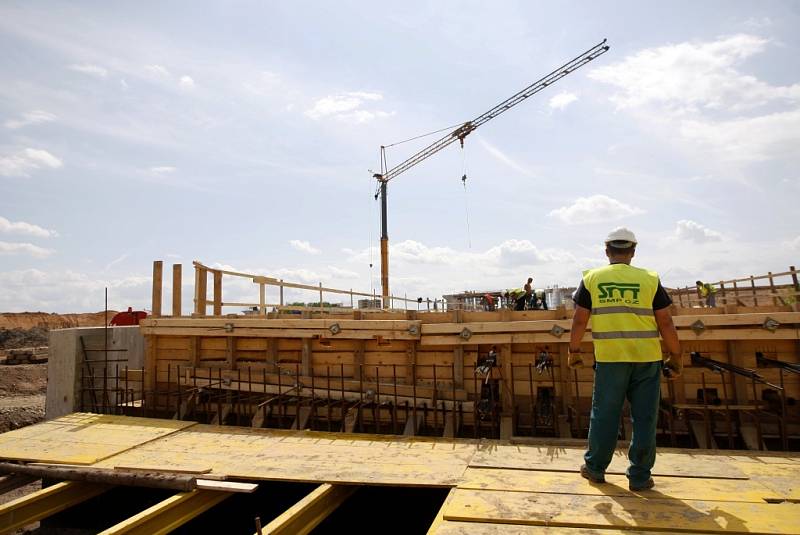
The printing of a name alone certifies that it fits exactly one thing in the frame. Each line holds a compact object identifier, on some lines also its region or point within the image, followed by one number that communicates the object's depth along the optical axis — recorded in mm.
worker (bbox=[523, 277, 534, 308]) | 12136
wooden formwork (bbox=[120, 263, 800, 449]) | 7160
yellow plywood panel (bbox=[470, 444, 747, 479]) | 4598
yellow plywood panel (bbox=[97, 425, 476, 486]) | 4902
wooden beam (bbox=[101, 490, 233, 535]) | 4148
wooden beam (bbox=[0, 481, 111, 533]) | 4758
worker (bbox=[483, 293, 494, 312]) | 13500
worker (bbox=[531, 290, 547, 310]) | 12148
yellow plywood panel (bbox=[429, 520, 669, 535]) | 3283
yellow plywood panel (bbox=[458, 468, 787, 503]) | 3922
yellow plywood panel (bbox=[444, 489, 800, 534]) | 3314
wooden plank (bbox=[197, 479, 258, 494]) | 4660
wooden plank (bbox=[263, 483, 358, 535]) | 3979
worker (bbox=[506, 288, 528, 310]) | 11406
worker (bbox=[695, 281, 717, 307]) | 11742
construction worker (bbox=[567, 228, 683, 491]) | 4031
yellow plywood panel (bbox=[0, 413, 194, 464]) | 6113
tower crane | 41719
